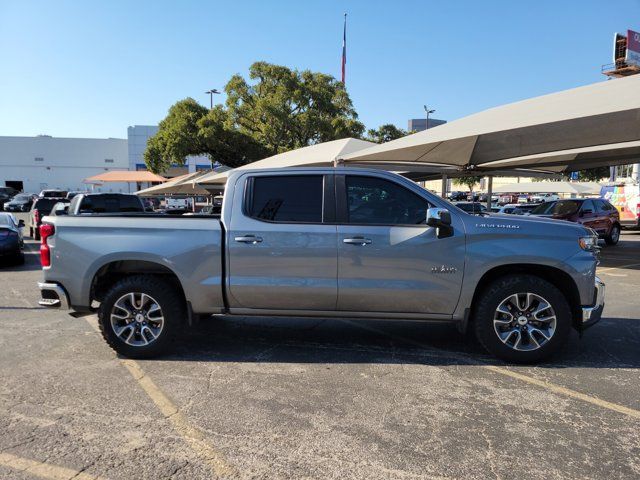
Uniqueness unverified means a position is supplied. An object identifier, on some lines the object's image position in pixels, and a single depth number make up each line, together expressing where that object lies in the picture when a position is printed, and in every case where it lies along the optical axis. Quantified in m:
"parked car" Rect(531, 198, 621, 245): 15.90
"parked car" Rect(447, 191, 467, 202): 60.86
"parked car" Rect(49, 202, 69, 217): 12.25
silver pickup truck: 4.64
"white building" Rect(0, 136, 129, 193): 65.56
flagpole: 40.88
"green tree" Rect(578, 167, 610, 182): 58.75
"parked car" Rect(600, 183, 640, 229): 23.58
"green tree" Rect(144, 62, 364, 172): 31.64
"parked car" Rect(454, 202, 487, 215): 21.45
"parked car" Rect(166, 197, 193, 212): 38.94
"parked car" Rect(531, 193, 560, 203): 64.71
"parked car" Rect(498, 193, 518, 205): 59.73
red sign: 58.41
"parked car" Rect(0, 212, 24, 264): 11.17
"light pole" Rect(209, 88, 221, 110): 52.22
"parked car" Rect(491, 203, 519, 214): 24.42
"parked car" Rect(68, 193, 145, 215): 11.09
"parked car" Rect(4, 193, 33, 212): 39.81
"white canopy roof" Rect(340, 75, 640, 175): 9.66
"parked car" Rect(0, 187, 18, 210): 47.17
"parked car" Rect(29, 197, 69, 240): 17.52
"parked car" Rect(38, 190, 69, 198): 37.78
